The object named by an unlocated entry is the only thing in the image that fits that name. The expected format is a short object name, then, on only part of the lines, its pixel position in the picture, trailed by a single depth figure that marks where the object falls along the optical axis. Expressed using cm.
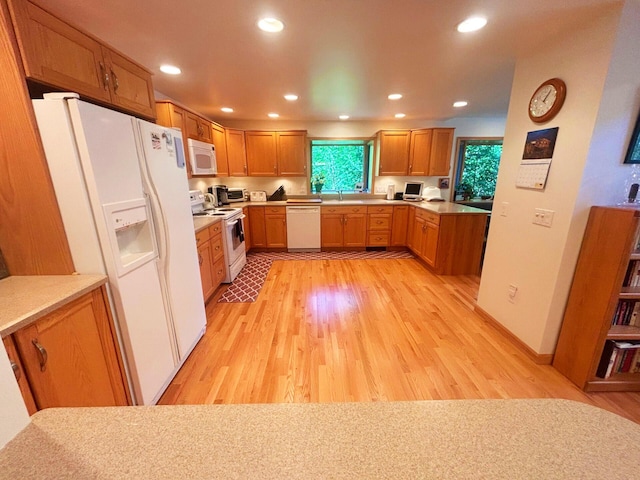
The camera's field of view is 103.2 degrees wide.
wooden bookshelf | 151
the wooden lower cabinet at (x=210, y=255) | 264
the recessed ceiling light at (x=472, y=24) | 160
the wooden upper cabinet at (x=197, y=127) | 307
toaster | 488
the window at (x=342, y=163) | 505
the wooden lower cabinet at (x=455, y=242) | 351
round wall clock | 173
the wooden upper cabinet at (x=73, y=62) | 108
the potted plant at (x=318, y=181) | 501
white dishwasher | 453
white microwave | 308
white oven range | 328
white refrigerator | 116
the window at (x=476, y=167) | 488
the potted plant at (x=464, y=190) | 503
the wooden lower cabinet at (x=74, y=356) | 100
